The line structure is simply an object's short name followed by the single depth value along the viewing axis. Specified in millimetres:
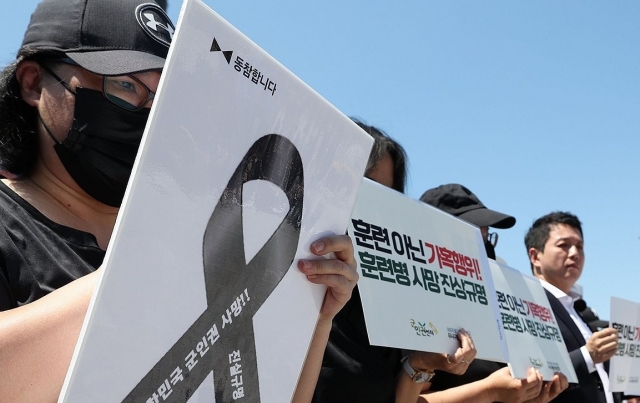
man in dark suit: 1132
